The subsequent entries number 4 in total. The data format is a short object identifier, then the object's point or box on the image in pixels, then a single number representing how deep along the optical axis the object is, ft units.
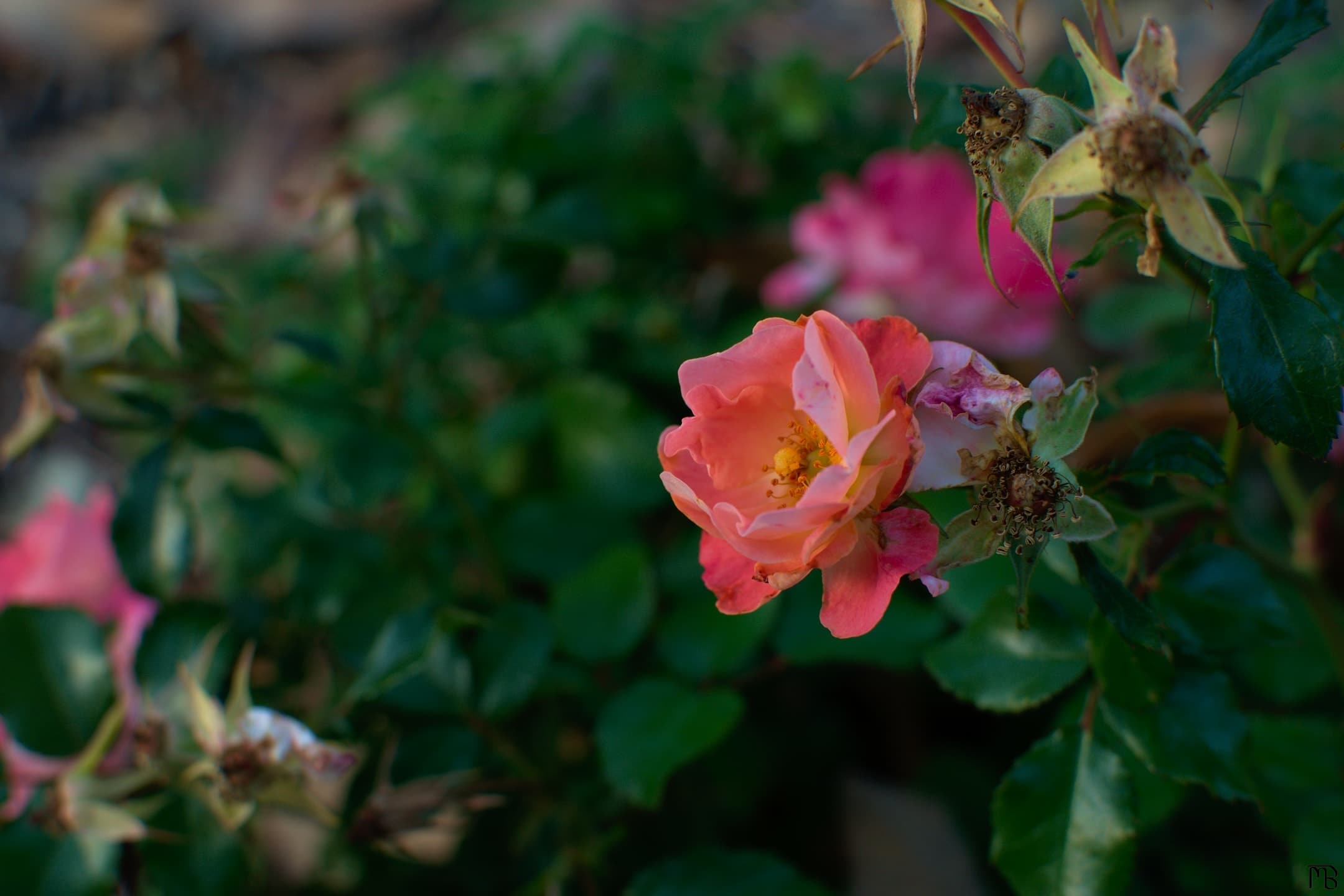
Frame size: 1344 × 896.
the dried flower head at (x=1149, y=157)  1.68
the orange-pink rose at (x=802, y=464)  1.71
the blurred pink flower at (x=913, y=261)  2.82
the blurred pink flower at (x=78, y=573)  2.33
